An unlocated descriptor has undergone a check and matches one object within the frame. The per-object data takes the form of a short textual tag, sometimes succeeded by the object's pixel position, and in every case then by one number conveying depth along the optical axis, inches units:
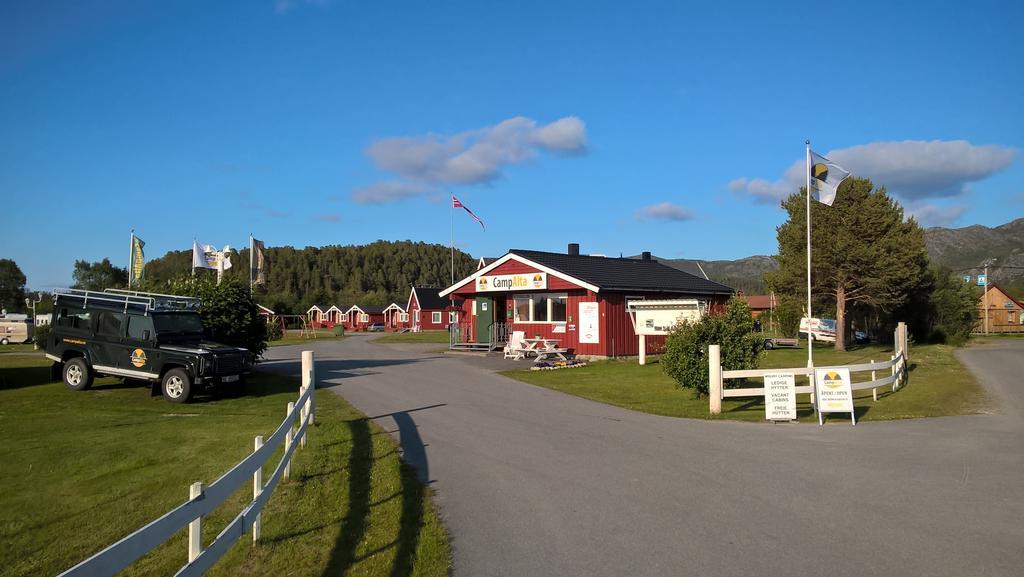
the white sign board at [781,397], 495.2
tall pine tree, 1312.7
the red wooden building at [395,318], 3398.1
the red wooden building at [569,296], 1093.8
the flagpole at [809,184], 734.6
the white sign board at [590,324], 1087.0
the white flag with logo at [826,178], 740.0
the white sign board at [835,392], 491.2
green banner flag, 1107.9
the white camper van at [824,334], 1695.4
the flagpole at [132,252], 1103.4
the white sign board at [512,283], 1154.7
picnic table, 1029.8
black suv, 628.1
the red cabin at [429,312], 3097.9
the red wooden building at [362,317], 3698.3
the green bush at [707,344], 603.5
